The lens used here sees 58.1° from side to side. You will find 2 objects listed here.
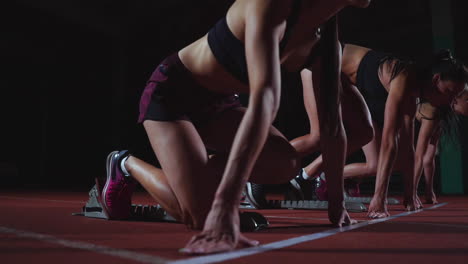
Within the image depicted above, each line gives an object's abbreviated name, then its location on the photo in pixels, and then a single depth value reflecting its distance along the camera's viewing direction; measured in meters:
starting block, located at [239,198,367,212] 2.58
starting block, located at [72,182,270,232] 1.96
